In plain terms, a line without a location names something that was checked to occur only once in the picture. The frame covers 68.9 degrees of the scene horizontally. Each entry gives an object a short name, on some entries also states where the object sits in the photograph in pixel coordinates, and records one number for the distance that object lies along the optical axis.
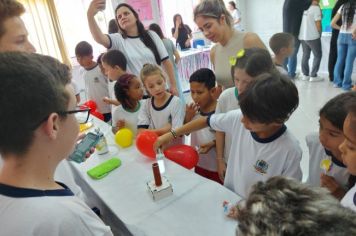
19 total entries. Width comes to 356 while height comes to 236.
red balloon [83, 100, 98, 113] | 2.70
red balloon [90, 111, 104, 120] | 2.65
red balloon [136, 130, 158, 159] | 1.54
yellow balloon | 1.77
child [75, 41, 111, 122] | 2.94
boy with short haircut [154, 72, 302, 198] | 1.09
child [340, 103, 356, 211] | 0.84
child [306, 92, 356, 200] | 1.04
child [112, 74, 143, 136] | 2.02
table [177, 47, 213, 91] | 5.23
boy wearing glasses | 0.58
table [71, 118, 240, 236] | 1.02
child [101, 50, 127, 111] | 2.34
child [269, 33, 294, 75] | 2.55
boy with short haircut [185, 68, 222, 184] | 1.82
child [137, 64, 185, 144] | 1.91
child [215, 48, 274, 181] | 1.41
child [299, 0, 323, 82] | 4.80
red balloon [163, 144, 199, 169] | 1.58
